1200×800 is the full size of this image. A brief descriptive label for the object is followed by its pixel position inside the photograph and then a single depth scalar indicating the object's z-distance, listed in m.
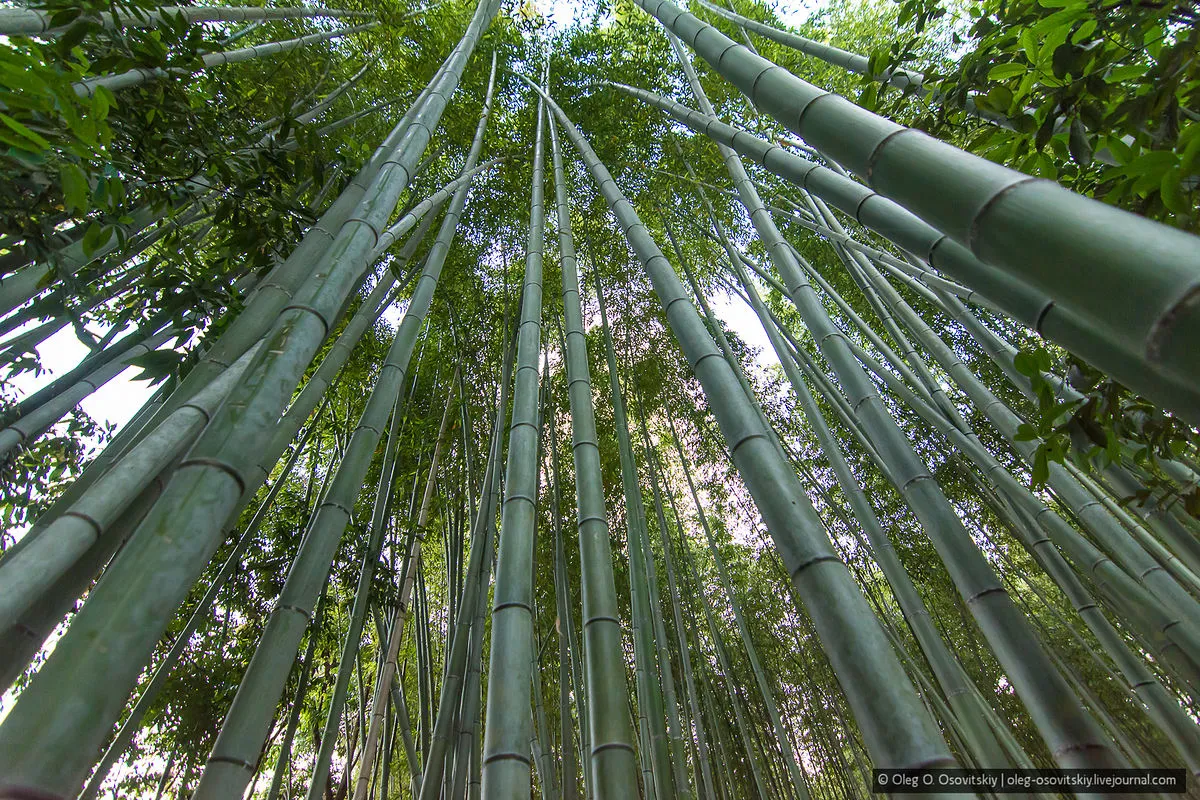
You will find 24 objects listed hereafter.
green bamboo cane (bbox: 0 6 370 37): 1.68
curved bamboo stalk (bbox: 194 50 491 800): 1.19
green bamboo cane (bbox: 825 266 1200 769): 1.82
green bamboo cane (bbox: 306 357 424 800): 2.35
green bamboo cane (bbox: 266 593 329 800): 2.43
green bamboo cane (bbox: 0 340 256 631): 1.03
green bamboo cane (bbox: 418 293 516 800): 2.04
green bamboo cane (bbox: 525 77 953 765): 0.80
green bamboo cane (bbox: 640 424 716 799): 3.44
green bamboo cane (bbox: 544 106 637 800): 1.25
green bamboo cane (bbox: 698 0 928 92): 1.83
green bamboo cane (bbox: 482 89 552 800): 1.26
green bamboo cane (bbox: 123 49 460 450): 1.45
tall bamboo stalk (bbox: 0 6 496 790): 0.68
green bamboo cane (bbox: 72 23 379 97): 1.73
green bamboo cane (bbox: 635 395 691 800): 2.63
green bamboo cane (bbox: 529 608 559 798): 2.78
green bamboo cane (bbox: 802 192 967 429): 3.06
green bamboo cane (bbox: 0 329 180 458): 2.05
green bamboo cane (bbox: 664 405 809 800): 3.52
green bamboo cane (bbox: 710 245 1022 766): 1.77
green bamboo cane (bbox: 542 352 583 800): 2.90
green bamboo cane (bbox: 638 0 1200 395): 0.53
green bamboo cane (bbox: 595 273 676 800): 2.01
